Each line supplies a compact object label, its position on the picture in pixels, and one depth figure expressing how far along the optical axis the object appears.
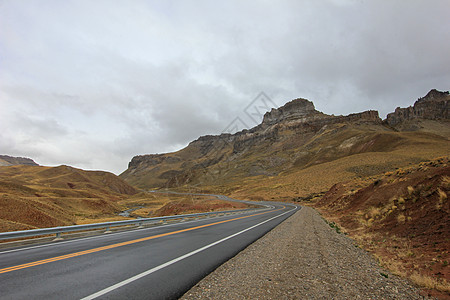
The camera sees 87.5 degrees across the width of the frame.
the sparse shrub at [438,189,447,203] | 10.17
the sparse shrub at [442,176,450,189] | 10.89
